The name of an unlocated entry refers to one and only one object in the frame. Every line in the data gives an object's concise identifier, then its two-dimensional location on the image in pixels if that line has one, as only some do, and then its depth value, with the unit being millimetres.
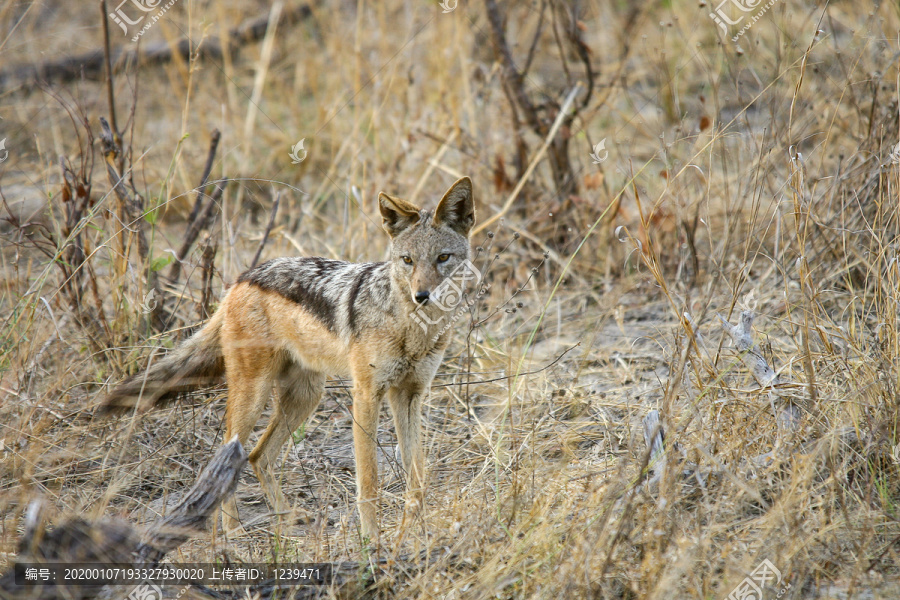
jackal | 8320
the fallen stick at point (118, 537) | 5234
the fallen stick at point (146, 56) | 19016
